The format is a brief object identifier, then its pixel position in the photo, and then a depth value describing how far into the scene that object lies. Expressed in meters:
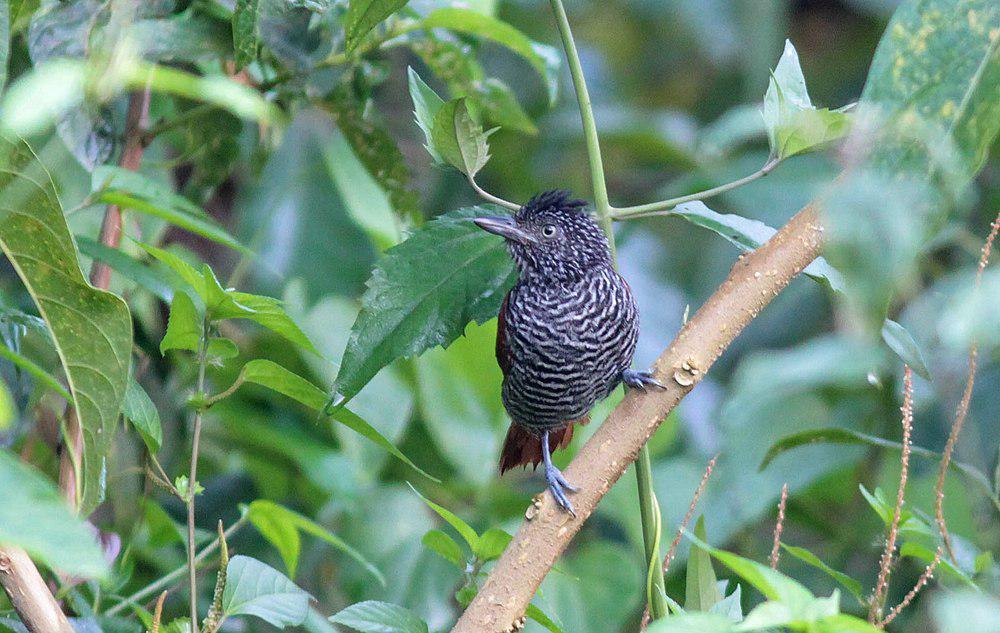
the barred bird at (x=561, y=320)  6.75
